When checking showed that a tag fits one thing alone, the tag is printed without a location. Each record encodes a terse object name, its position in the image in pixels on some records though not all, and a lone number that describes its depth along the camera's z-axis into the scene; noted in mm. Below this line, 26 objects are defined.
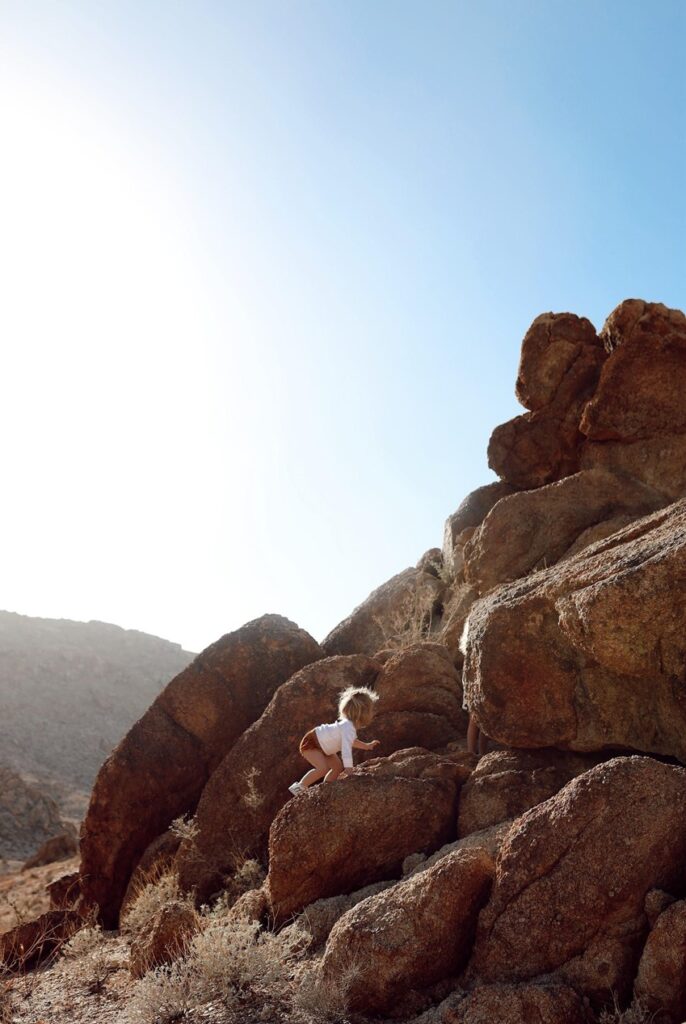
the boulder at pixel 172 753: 9094
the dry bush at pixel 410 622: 10461
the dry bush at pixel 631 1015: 3428
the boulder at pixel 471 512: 12383
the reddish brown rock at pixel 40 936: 8102
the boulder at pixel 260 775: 7496
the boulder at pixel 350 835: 5496
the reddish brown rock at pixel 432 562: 12855
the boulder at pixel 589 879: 3869
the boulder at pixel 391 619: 10883
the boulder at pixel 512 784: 5527
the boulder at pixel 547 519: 9117
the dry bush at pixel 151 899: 7379
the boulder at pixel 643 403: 9836
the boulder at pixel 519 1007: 3582
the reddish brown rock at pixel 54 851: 19500
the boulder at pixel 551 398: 11141
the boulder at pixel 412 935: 4168
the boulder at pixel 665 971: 3477
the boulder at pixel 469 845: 4879
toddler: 6797
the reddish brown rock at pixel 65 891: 9625
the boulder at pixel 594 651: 4895
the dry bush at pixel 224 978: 4547
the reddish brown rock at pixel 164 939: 5629
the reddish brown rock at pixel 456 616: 9312
